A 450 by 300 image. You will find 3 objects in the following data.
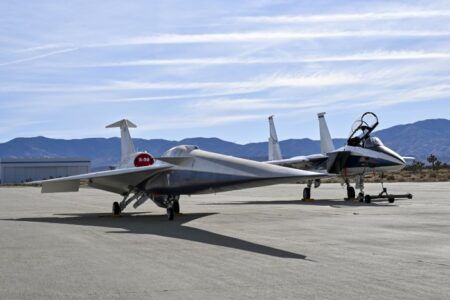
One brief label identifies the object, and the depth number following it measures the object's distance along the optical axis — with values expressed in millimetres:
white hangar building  169000
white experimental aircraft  15625
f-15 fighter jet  27016
